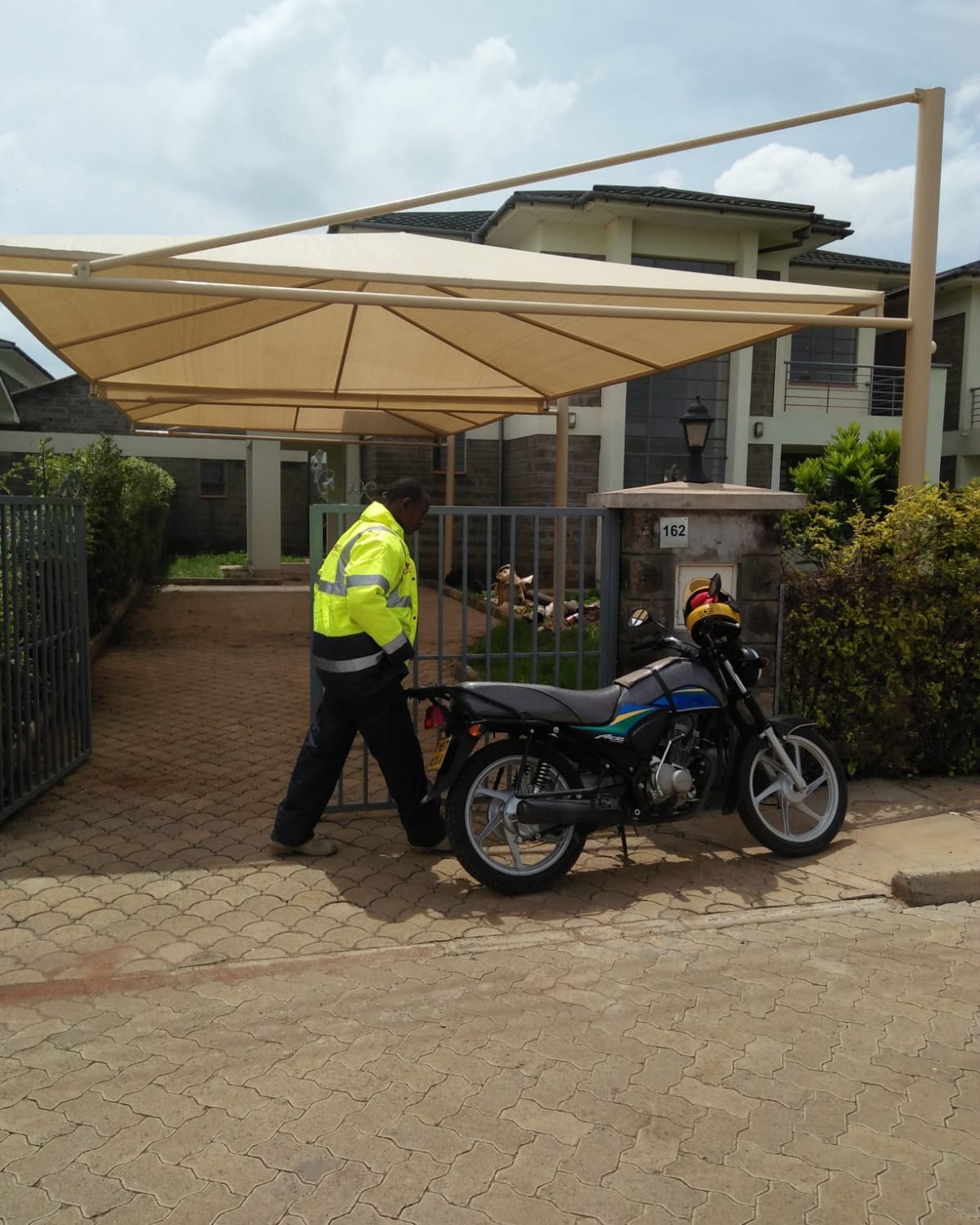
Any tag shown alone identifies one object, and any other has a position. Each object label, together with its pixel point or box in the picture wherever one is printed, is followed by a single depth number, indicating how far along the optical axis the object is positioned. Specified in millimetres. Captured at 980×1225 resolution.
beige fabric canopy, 4766
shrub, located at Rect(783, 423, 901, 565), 13211
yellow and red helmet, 4723
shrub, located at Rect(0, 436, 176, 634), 8469
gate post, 5477
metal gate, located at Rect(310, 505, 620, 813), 5082
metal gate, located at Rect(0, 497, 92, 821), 5164
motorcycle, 4422
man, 4418
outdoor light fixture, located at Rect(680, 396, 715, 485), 6052
